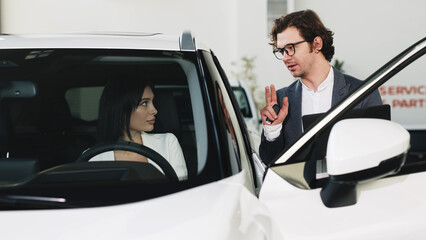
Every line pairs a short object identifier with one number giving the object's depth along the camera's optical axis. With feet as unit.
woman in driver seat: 5.85
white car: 3.39
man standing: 6.99
